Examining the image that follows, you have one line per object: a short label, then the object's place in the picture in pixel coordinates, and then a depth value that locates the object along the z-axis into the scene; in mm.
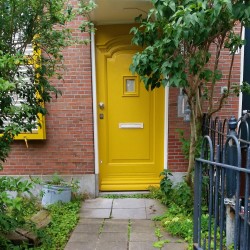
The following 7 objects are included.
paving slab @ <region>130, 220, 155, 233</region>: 3512
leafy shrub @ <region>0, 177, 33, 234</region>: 2283
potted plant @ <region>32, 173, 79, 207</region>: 4262
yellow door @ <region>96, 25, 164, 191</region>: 4668
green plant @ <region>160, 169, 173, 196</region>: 4098
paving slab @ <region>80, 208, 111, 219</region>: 3952
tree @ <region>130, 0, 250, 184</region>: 2576
